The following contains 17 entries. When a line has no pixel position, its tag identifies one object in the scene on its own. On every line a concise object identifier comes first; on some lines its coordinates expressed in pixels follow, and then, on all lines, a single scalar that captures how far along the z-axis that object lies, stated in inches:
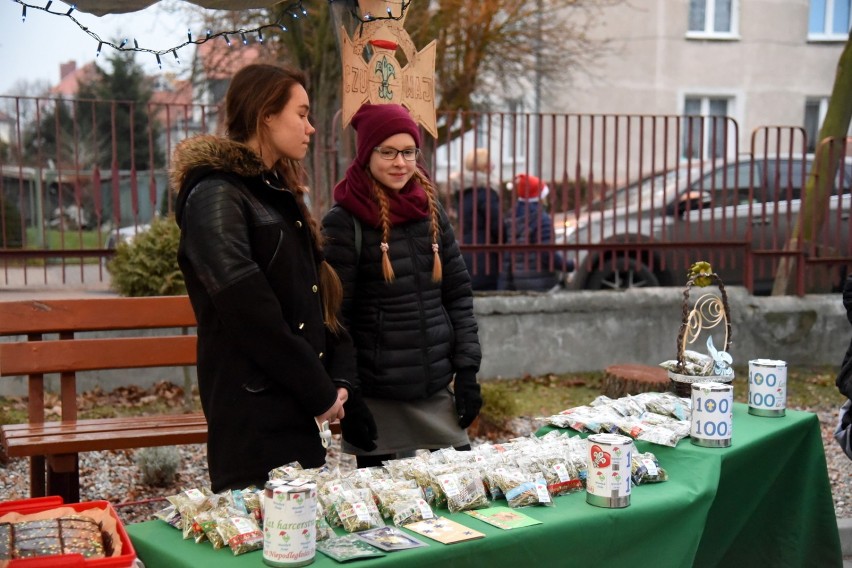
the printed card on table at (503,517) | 96.0
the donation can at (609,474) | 102.3
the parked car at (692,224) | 327.6
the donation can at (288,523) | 83.0
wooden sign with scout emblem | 150.9
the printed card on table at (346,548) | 86.0
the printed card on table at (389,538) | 88.7
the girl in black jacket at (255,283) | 108.9
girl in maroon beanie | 134.3
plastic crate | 80.7
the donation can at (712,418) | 126.9
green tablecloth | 91.3
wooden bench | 156.5
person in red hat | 316.2
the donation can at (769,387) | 146.5
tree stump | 214.4
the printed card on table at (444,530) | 91.4
